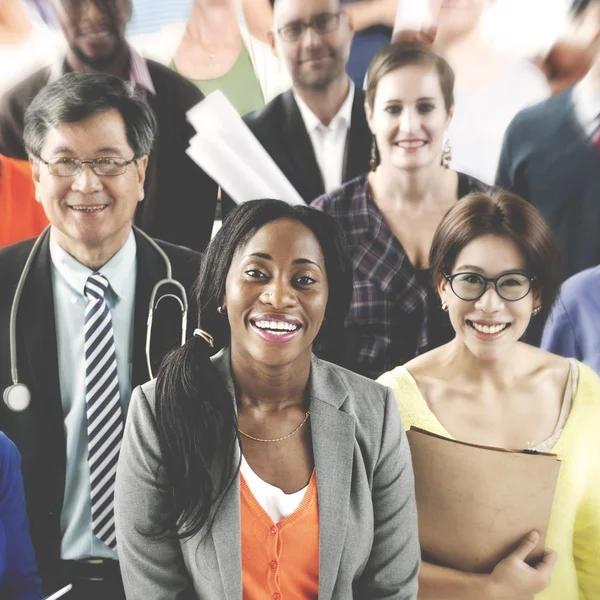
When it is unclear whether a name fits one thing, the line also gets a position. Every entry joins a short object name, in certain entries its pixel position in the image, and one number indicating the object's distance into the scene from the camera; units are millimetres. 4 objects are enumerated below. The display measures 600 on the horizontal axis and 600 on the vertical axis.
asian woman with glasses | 1551
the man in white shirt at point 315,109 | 1580
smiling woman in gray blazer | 1292
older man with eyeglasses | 1577
